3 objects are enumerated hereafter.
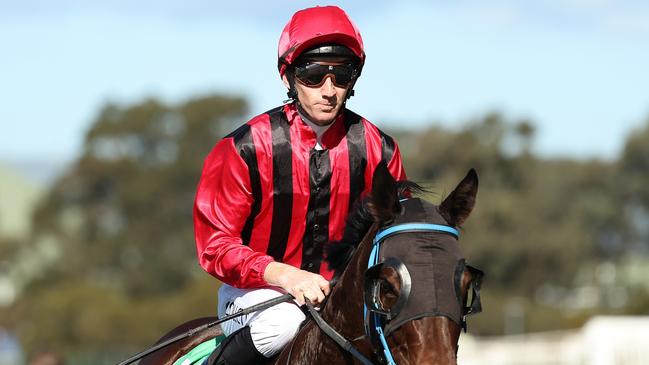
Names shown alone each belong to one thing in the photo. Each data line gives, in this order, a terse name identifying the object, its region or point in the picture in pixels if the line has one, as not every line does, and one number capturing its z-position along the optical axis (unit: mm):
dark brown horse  8078
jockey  9953
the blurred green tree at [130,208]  113562
